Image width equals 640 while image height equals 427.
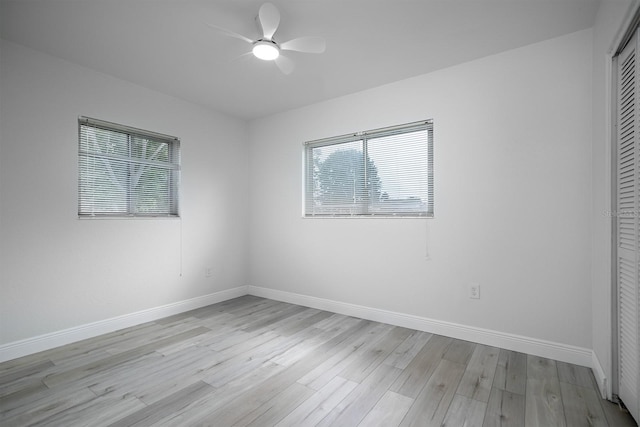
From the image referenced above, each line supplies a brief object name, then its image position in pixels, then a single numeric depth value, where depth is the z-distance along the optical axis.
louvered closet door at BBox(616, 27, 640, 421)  1.55
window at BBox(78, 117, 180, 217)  2.92
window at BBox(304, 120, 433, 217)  3.09
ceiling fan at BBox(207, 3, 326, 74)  1.94
